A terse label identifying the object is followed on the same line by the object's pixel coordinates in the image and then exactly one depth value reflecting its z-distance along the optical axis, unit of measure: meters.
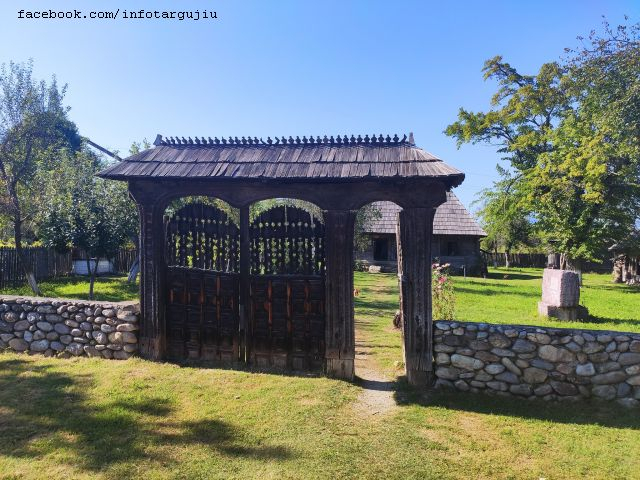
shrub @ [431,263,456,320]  8.25
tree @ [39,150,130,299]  12.55
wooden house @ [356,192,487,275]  25.25
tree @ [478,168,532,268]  23.52
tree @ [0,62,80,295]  14.24
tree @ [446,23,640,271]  10.13
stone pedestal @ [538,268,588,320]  10.40
